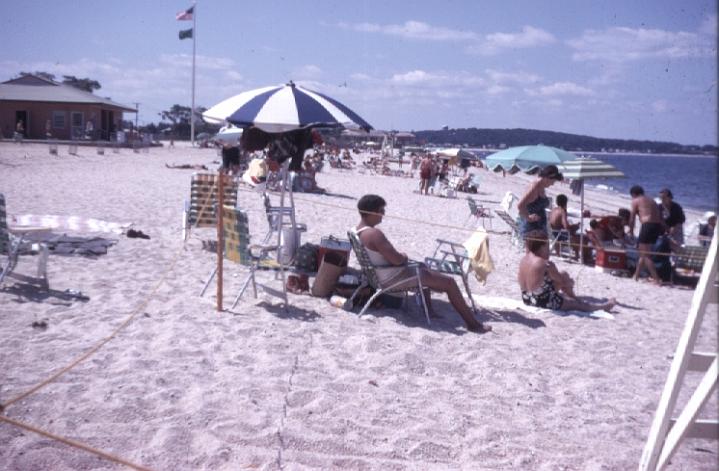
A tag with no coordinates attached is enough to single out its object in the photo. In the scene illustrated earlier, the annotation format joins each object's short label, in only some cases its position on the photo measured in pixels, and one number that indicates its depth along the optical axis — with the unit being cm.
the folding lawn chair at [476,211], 1194
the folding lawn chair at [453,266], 560
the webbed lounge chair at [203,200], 761
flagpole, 3928
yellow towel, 576
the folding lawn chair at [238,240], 504
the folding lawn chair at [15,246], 497
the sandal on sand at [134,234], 768
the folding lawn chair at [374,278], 511
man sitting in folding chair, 508
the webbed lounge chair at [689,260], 807
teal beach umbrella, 1104
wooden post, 480
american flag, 3756
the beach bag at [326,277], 572
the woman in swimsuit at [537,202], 649
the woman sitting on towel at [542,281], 575
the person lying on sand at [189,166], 2170
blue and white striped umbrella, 579
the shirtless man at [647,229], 791
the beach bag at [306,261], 671
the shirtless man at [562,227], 921
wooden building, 3491
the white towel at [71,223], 581
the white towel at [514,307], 577
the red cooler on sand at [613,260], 835
